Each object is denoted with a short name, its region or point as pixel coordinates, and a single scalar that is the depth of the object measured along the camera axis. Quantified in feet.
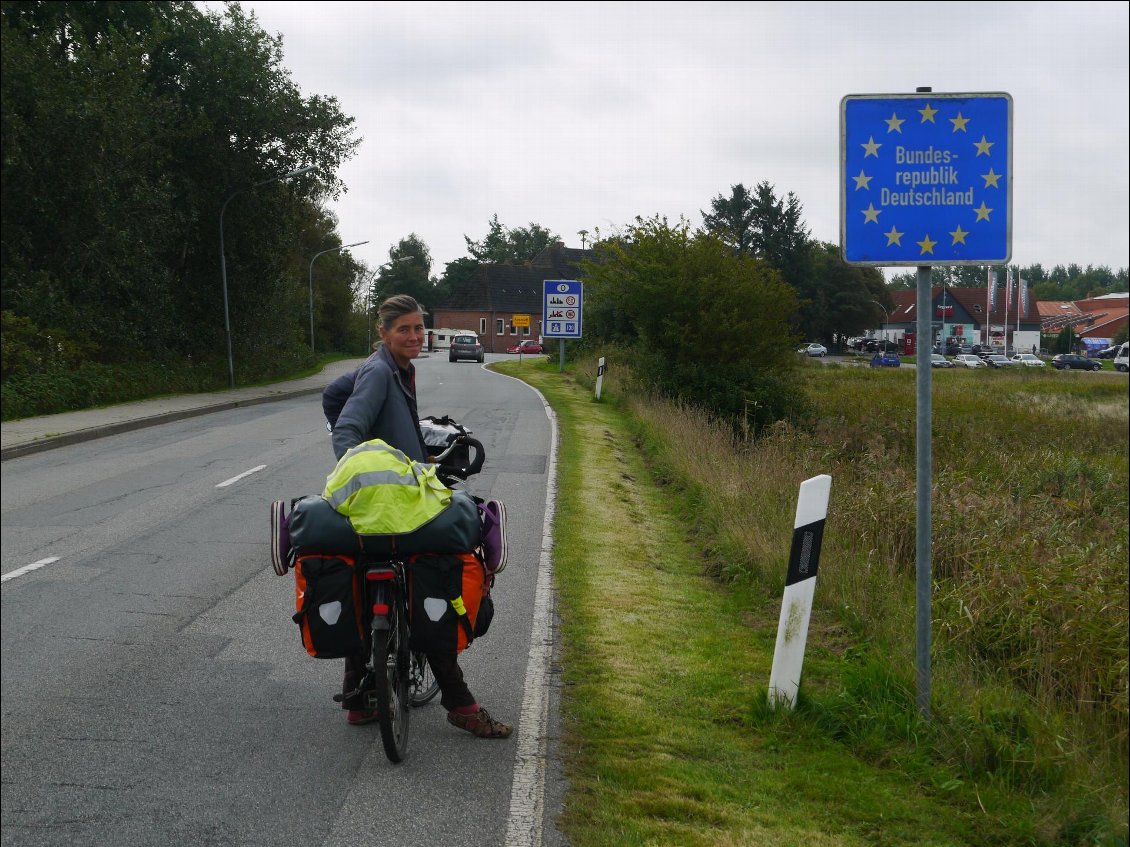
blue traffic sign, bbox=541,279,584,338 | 106.01
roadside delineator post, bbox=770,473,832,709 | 16.52
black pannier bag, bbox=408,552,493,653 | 13.07
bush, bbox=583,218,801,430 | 82.38
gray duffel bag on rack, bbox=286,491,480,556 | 12.52
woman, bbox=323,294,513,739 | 13.62
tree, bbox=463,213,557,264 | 474.49
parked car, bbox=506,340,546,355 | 276.14
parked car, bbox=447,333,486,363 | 207.21
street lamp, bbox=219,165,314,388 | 92.89
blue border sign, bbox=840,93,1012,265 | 14.44
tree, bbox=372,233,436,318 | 378.81
